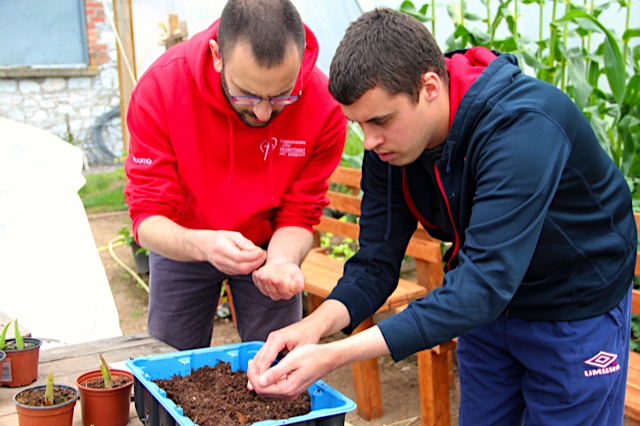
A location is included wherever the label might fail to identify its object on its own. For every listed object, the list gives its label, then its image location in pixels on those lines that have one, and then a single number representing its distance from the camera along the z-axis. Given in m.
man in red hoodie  2.12
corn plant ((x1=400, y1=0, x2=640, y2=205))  3.65
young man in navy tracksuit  1.63
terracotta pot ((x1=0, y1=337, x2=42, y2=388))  2.05
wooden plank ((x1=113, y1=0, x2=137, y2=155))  6.06
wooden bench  3.28
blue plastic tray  1.64
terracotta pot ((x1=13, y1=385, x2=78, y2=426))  1.71
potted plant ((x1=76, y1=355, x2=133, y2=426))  1.81
